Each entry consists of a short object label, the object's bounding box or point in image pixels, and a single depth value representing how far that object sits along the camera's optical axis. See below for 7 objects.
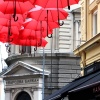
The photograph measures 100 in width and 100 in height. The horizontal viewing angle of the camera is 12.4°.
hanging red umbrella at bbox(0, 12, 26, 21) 12.02
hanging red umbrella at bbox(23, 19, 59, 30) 12.58
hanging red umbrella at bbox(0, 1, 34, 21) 10.73
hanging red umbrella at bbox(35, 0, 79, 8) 10.37
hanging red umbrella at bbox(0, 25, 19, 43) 12.91
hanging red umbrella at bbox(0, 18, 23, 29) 12.32
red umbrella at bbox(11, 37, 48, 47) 13.88
